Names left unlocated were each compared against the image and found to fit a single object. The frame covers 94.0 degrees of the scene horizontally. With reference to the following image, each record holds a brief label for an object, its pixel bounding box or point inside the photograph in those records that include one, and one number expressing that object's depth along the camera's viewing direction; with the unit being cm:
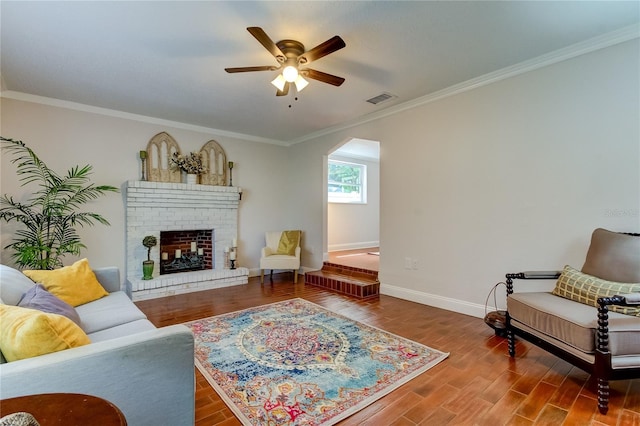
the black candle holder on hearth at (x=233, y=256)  514
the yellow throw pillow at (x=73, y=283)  240
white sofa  108
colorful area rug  181
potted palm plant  349
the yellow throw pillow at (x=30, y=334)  116
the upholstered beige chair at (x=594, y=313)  176
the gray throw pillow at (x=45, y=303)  173
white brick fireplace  439
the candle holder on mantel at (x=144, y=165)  453
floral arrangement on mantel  480
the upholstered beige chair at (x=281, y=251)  508
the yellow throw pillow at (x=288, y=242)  536
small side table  77
